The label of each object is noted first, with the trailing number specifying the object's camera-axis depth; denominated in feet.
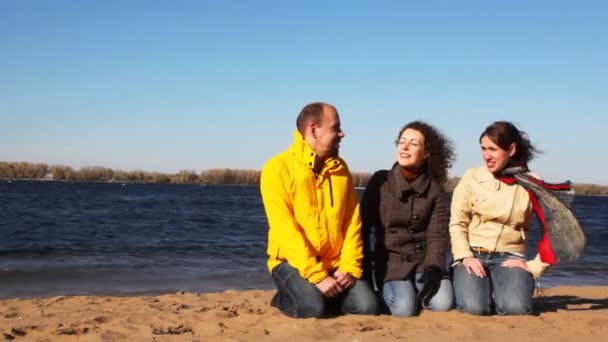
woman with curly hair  15.80
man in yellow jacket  14.88
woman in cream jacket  15.76
